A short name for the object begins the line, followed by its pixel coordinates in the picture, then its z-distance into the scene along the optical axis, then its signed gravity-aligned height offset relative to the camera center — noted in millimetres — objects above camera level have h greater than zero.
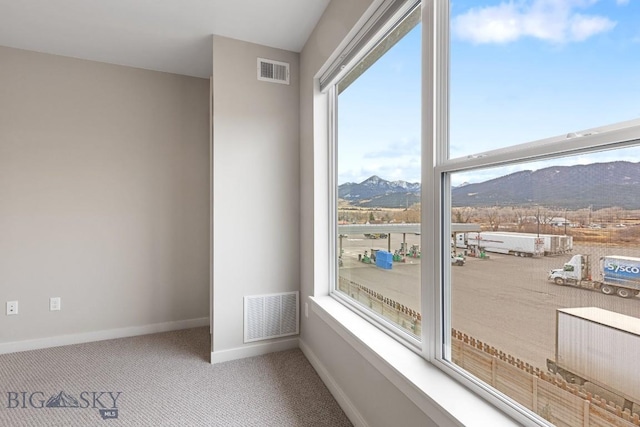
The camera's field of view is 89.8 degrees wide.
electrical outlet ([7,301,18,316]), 2752 -813
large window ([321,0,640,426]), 820 +52
